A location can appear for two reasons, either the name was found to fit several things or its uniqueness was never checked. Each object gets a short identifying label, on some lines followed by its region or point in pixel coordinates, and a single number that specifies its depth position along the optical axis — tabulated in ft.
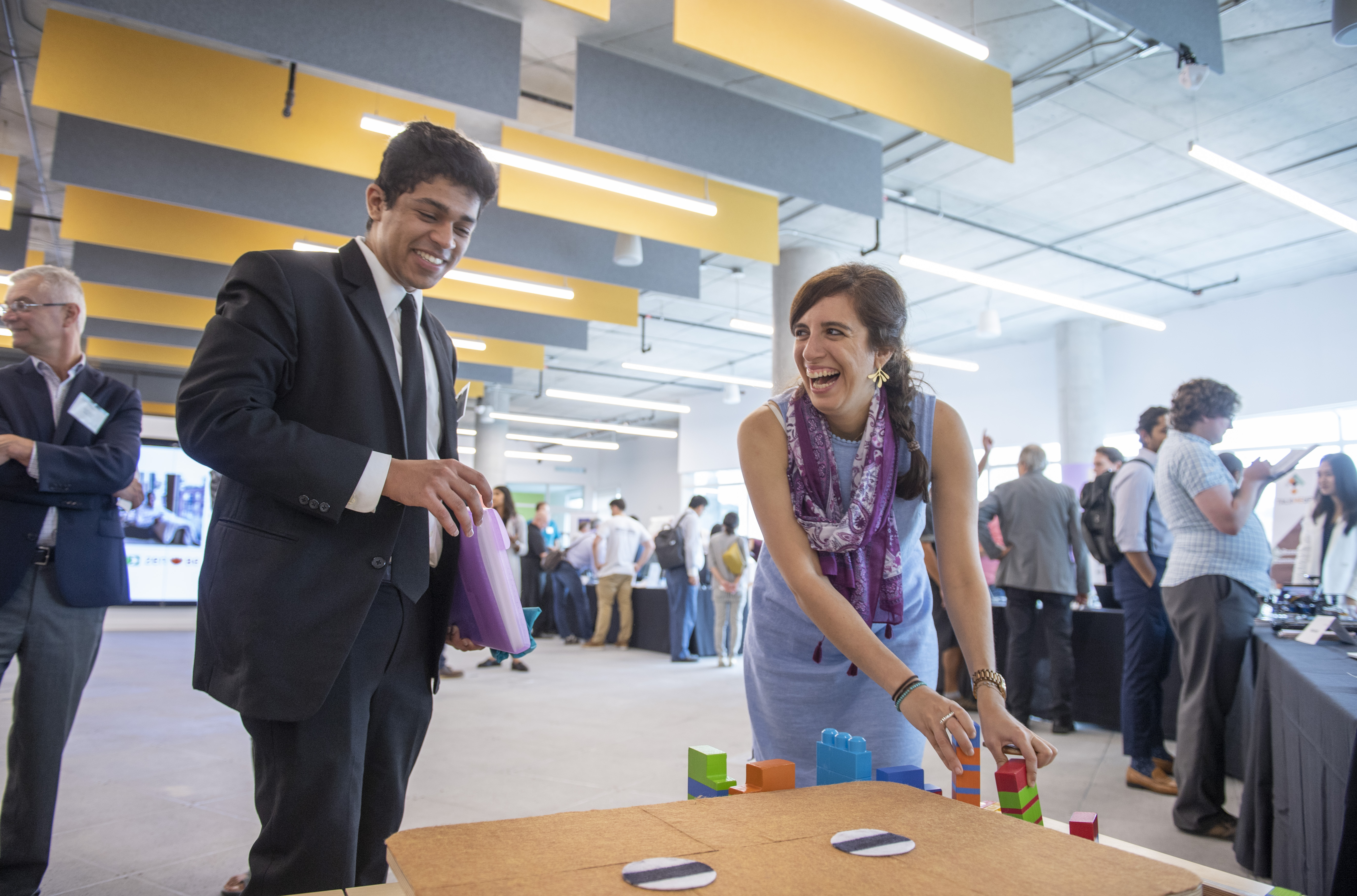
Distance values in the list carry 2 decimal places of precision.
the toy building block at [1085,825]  2.88
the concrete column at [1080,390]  33.42
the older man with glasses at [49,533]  6.02
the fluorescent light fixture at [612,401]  41.88
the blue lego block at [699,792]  3.24
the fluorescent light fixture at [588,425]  50.19
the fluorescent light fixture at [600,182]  16.57
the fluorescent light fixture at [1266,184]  16.44
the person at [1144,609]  10.66
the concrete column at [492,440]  49.44
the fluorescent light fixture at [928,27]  11.83
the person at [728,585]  23.29
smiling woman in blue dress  4.26
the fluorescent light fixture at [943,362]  35.24
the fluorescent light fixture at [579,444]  61.98
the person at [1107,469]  15.14
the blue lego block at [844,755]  3.21
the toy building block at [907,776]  3.19
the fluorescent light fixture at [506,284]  23.44
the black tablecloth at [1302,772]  4.38
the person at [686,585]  24.27
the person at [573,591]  30.60
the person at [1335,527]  12.14
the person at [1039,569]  14.43
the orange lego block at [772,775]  3.09
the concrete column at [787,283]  25.85
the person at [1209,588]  8.66
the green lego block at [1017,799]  2.94
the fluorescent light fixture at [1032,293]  23.35
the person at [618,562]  27.45
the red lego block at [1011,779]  2.93
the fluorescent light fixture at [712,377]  35.90
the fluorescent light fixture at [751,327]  29.91
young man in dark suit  3.12
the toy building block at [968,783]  3.01
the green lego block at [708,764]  3.24
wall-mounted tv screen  30.50
